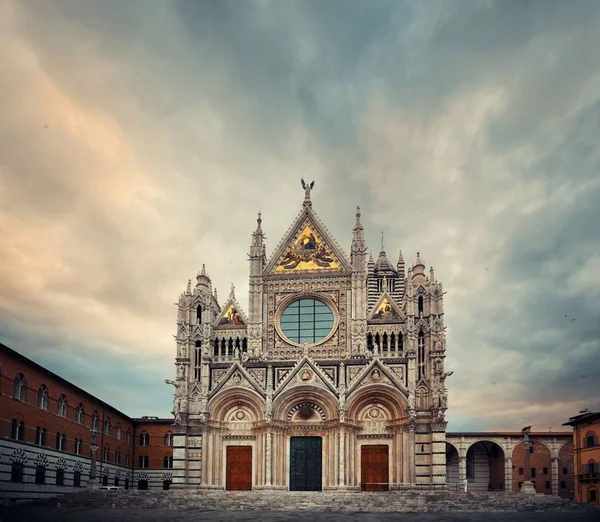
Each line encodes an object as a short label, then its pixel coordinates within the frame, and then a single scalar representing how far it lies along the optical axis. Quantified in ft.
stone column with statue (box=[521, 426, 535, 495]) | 163.90
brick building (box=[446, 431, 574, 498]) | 224.53
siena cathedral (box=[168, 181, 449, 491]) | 167.32
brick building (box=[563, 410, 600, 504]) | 182.39
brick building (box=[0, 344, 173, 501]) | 140.28
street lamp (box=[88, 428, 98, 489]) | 169.78
